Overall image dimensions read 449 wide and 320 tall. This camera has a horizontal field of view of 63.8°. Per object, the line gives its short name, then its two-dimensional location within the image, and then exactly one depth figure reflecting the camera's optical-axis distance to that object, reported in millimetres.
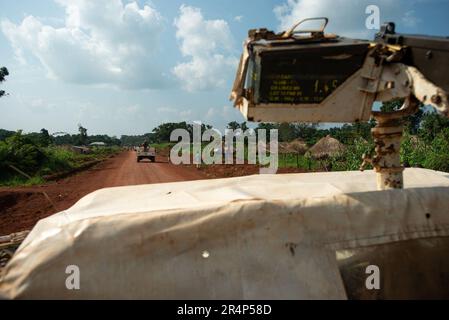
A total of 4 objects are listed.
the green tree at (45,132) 36500
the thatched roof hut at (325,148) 24781
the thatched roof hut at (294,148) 32994
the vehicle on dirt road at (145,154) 33344
